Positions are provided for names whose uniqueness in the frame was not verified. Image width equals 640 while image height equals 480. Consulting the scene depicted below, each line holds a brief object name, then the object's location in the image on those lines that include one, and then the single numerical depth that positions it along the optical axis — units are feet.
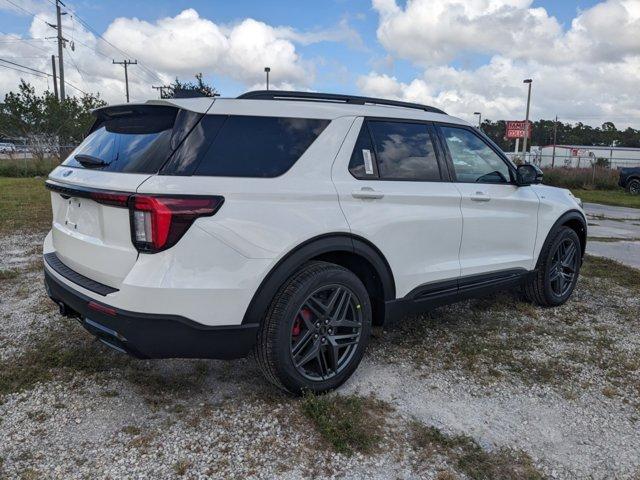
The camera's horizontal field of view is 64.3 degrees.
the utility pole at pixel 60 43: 103.85
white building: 97.42
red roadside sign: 167.12
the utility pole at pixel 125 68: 165.17
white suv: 8.38
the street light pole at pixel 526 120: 104.68
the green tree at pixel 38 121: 85.81
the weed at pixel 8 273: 18.24
